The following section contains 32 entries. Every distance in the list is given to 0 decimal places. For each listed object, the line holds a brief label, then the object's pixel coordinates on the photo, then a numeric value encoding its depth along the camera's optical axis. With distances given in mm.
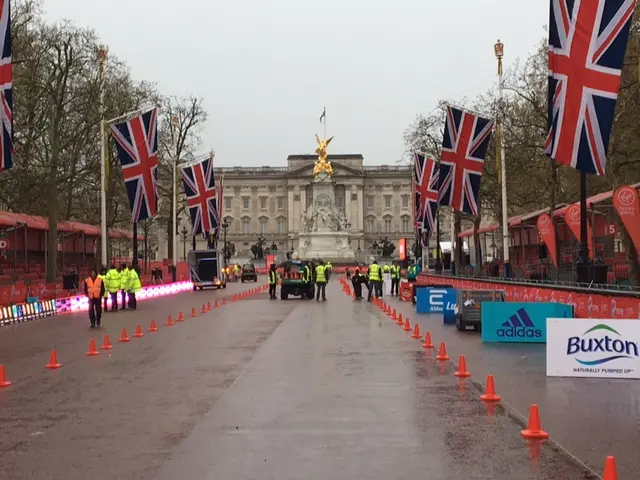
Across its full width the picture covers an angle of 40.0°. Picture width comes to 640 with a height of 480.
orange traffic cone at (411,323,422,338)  21803
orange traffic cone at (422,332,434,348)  19089
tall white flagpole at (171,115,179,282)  62250
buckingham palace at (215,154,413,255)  164250
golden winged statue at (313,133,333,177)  107625
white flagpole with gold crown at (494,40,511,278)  38562
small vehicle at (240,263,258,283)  80562
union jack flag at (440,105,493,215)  32594
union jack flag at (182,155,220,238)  52250
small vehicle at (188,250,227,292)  60969
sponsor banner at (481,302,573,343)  20062
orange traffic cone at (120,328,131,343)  21203
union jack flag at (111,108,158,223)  35312
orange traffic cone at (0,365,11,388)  13859
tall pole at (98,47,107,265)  39000
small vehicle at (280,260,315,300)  44344
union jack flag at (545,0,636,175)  18375
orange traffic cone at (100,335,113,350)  19422
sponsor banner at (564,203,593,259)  30858
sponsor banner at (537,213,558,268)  35250
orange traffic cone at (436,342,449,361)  16511
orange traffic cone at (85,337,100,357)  18234
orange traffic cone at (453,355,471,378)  14352
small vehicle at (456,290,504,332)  23203
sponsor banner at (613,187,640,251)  24531
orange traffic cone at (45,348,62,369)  16195
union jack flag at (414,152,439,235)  44406
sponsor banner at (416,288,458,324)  31500
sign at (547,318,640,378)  13734
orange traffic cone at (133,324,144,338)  22762
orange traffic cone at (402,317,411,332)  23727
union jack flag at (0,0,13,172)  21422
